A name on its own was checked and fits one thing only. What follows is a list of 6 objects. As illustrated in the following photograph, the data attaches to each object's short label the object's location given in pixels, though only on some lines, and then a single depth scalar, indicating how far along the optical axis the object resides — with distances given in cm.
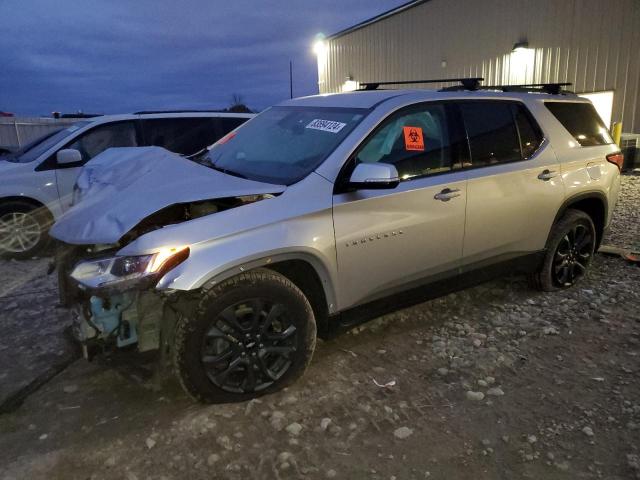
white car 618
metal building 1224
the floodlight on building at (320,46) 2381
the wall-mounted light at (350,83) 2146
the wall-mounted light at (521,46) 1432
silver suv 273
